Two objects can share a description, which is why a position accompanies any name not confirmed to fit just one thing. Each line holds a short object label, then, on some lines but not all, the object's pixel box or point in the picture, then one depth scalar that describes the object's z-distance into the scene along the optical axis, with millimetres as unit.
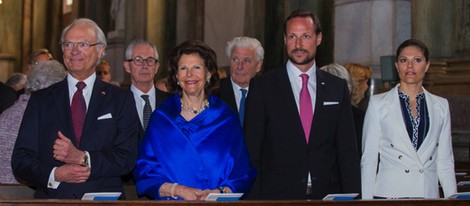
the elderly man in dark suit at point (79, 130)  4984
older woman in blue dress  5070
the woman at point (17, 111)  6262
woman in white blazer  5719
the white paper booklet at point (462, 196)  5090
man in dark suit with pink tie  5625
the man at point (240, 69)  7202
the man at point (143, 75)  7094
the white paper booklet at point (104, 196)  4527
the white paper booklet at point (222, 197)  4582
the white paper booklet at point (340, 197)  4895
